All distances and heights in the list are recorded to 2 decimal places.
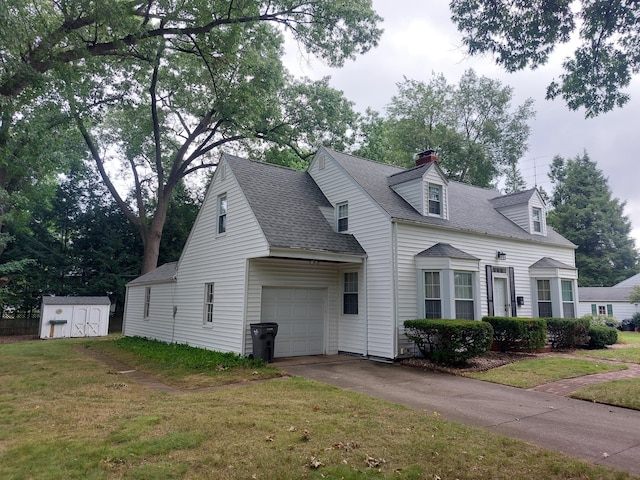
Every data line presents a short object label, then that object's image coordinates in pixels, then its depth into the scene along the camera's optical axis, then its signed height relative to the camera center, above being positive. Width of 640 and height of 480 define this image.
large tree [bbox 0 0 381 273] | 10.98 +10.03
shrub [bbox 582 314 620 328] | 17.43 -0.69
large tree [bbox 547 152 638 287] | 43.12 +8.45
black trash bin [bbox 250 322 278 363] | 10.69 -1.05
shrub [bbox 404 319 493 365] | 10.12 -0.90
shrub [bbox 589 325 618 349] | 14.36 -1.15
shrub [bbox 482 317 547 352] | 12.17 -0.88
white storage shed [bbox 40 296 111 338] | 20.22 -0.91
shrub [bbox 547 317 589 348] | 13.77 -0.95
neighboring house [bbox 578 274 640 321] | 31.56 +0.36
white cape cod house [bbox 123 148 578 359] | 11.56 +1.27
